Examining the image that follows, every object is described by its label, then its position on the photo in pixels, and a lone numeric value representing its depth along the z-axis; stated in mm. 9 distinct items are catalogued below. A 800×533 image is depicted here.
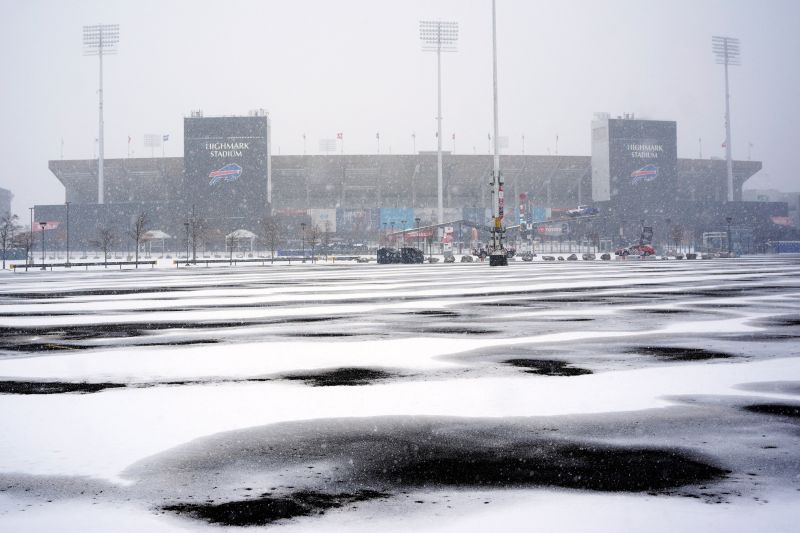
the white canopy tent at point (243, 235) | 97488
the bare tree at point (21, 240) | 87950
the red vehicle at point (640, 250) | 84475
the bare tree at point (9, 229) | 79012
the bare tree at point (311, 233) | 104394
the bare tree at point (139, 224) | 81625
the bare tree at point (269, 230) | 96525
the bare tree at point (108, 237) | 84062
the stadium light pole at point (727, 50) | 123500
